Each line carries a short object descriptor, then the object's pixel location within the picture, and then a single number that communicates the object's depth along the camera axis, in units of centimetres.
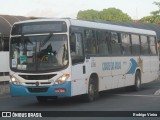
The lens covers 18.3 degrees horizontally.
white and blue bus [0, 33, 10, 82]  2600
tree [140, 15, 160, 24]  8007
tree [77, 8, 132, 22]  11844
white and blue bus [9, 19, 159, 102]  1625
